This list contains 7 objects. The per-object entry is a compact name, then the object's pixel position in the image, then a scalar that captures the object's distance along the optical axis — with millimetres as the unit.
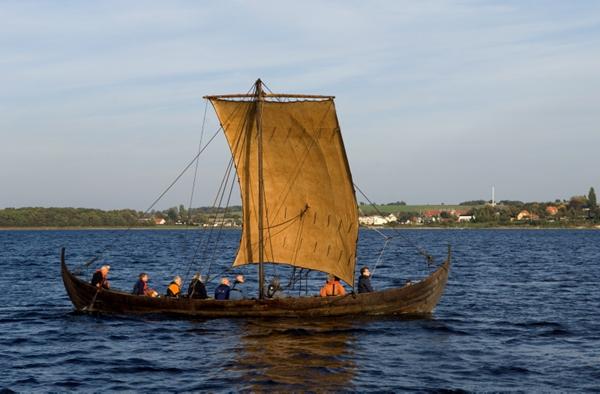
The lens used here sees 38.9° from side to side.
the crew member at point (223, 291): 33225
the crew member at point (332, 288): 33469
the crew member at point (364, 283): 33750
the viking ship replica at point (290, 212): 32531
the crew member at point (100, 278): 34500
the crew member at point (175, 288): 33969
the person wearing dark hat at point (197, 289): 33684
